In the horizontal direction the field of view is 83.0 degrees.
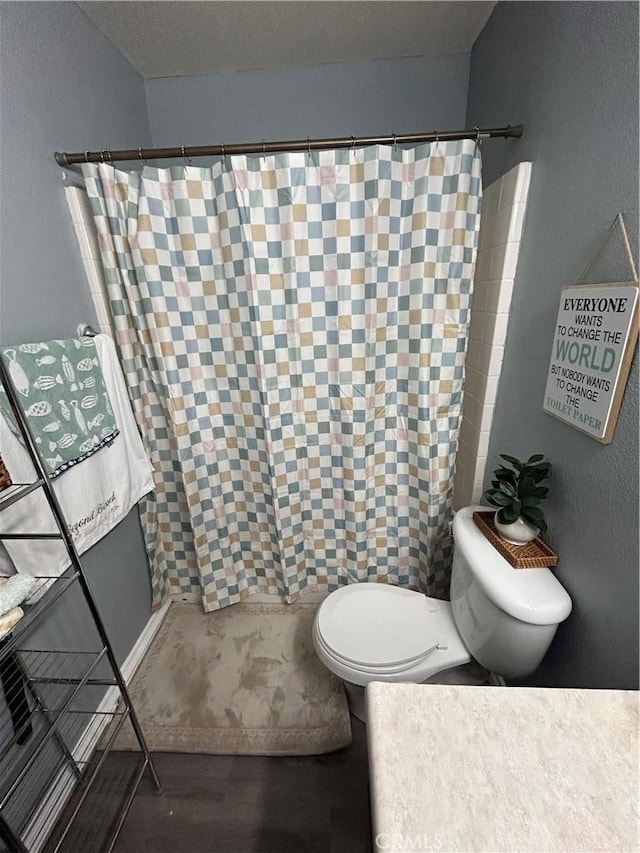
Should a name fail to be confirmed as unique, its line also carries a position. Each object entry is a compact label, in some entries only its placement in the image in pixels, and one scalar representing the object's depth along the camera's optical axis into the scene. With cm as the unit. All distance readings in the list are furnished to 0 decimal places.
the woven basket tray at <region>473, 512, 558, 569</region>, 96
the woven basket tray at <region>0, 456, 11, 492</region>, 78
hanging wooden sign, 73
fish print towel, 93
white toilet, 90
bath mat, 125
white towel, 93
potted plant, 96
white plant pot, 100
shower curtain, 117
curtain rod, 109
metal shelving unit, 81
